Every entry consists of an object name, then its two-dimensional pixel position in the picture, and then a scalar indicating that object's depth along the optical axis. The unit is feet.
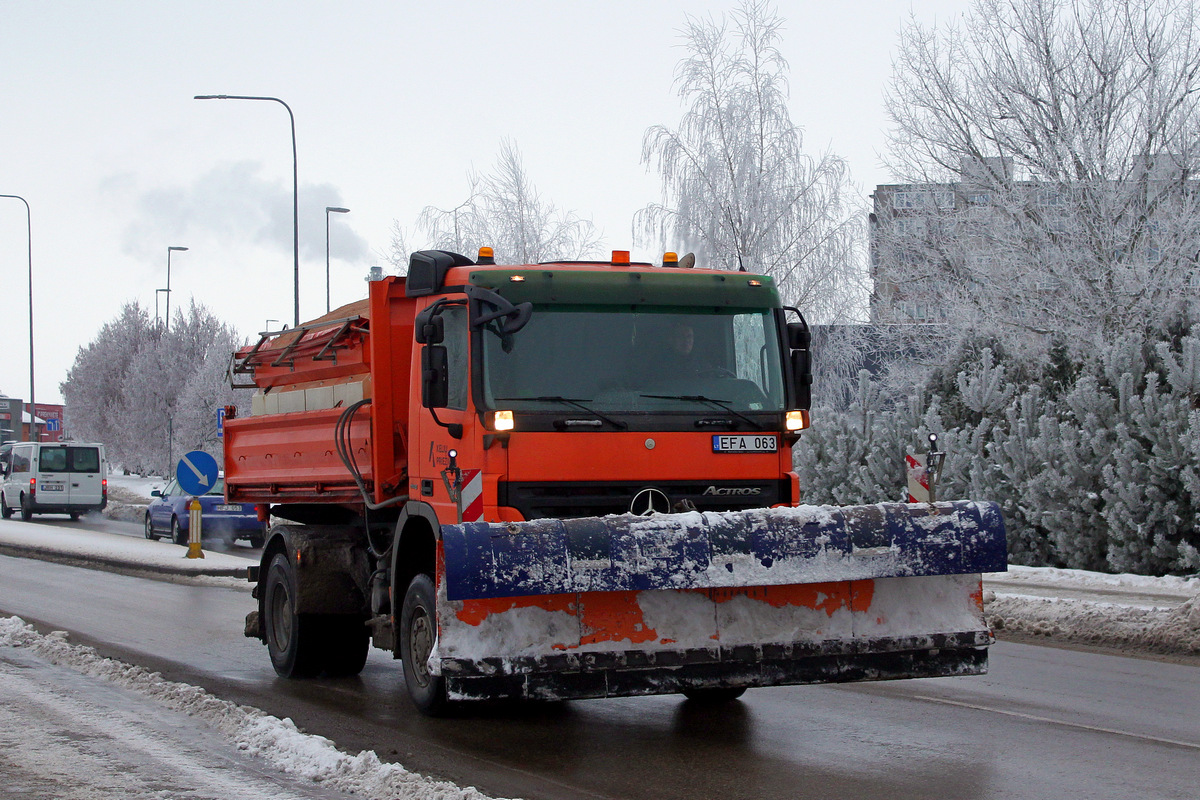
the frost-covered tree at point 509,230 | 118.21
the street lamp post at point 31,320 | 169.73
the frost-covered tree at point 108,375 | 231.50
